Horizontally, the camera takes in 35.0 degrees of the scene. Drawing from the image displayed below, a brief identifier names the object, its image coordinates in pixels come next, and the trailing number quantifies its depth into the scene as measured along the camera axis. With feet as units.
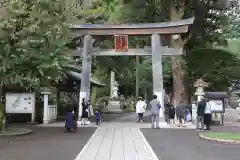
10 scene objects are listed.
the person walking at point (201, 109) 63.65
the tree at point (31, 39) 52.85
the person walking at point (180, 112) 75.36
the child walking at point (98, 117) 75.74
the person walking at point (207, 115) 65.87
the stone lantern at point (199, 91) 81.51
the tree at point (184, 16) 100.99
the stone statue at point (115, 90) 158.07
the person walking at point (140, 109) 84.64
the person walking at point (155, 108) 67.48
